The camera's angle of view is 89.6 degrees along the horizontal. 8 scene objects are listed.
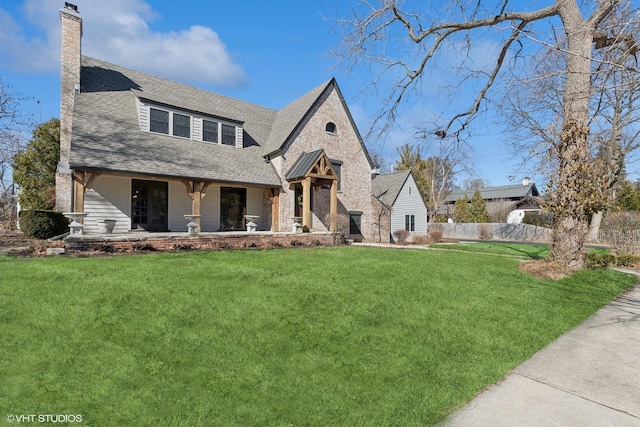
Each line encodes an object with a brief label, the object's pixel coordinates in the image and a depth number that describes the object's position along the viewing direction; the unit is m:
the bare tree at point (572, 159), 8.26
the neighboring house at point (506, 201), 41.59
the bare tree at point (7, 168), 11.57
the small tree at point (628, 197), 28.80
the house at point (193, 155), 12.95
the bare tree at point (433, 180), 44.22
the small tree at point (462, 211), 38.78
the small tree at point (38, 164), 20.66
